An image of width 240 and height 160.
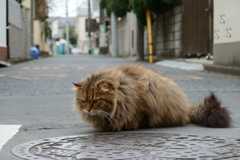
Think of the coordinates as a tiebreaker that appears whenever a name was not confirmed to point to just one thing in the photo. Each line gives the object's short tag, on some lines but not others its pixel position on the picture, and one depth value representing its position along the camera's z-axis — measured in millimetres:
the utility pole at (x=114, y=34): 39031
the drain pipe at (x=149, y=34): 21197
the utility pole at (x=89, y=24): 62375
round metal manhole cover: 3105
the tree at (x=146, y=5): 20266
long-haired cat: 3928
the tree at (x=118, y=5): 23600
